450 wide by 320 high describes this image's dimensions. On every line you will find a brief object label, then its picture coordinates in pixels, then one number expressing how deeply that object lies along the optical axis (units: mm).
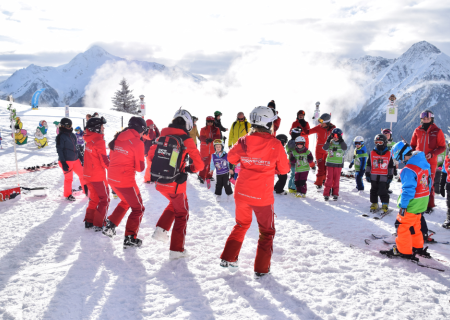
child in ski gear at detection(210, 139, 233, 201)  7295
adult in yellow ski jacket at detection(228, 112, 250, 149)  8672
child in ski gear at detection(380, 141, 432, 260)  3902
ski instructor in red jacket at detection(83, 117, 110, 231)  5008
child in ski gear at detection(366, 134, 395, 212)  6266
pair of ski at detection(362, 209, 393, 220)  6089
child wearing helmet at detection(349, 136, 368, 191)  7789
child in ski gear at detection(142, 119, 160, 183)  8805
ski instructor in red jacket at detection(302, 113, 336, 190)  7934
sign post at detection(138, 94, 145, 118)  14409
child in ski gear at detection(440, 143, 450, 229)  5473
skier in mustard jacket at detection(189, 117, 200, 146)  9883
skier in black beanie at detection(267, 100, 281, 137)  8641
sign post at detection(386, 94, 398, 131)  10570
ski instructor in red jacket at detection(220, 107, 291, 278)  3484
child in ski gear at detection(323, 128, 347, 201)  7203
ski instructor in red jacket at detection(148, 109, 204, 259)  3931
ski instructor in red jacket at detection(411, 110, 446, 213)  6141
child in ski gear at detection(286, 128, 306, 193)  7681
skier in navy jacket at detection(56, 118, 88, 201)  6352
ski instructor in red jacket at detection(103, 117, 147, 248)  4340
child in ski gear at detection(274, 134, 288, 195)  7953
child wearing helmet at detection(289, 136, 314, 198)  7512
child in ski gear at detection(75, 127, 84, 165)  11539
